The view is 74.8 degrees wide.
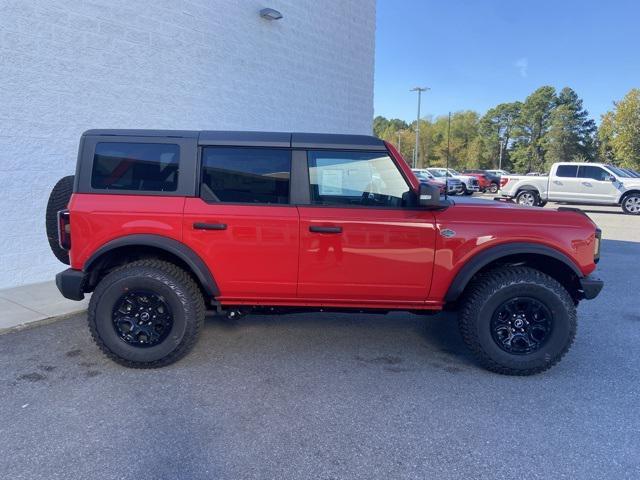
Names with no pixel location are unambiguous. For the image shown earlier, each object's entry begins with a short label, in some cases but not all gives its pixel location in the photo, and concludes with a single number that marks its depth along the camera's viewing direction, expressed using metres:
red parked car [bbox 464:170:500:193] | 30.03
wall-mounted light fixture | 8.44
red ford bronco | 3.39
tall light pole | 46.81
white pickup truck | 15.55
